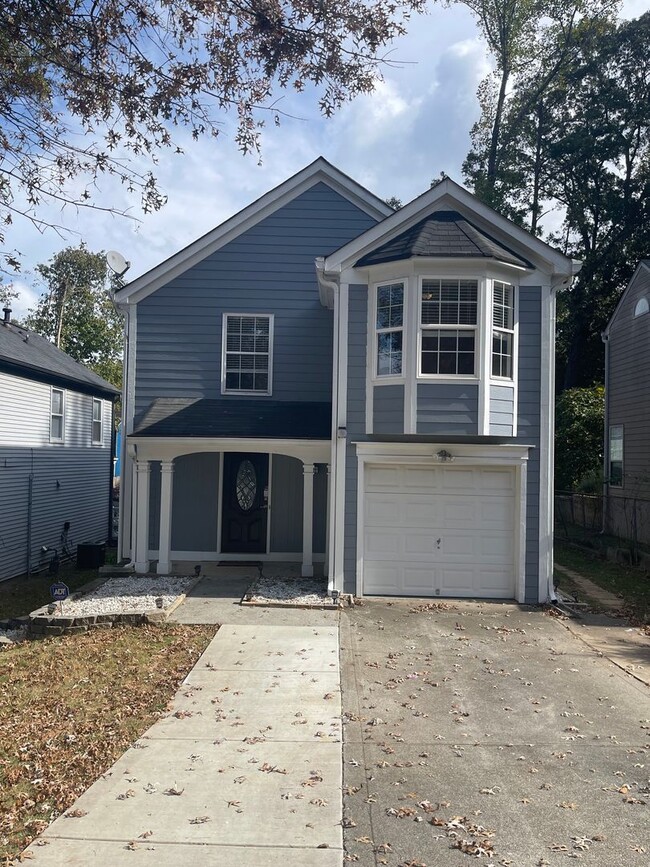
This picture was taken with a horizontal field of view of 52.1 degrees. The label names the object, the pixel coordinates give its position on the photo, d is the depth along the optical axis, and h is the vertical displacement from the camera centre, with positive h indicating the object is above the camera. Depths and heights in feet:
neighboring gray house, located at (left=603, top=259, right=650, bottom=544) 56.90 +5.29
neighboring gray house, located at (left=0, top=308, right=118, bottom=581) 47.14 +0.58
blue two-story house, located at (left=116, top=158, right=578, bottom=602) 33.47 +2.17
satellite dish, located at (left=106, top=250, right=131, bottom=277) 41.98 +12.49
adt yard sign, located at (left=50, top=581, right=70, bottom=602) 29.53 -5.95
